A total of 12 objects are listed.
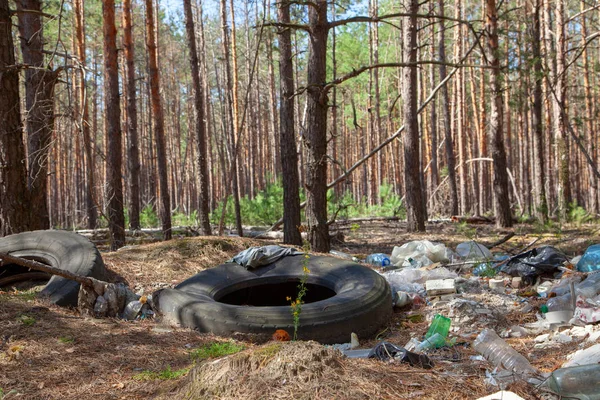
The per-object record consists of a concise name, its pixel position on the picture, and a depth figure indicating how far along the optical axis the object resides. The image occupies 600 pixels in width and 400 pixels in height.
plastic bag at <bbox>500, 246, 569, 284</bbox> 6.21
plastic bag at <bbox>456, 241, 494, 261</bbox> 7.41
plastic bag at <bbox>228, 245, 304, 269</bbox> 6.15
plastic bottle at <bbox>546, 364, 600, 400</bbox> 2.69
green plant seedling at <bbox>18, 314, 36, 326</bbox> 4.39
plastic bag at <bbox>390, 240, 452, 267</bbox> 7.33
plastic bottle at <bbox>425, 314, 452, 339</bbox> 4.42
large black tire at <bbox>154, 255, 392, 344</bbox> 4.57
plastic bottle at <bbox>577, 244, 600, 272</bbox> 6.02
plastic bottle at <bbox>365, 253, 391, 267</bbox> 7.71
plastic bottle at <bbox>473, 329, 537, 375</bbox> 3.27
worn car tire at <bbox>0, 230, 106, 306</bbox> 5.57
